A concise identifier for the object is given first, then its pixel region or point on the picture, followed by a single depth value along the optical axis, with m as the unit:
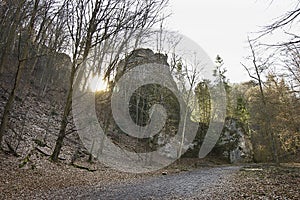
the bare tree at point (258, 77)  18.27
